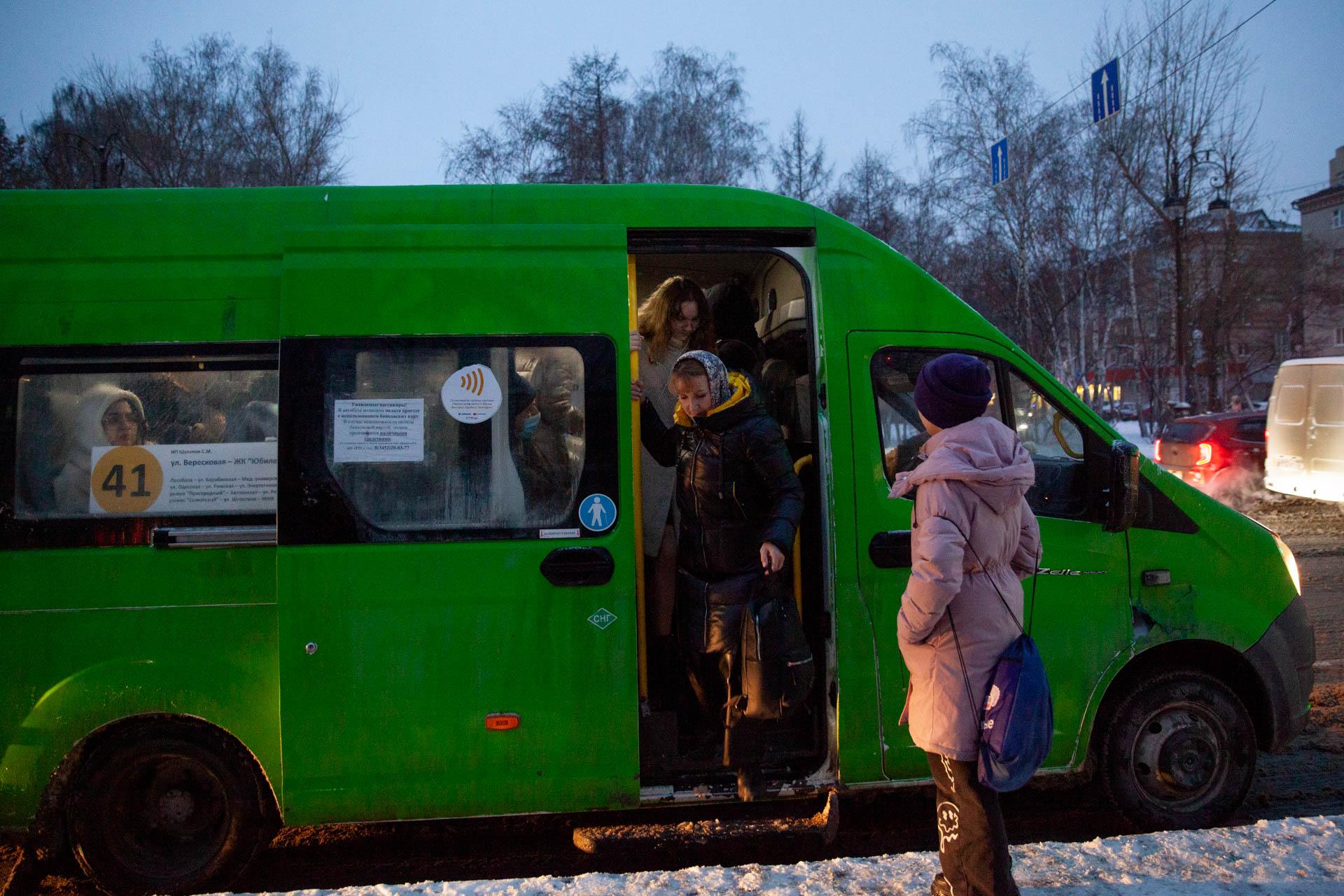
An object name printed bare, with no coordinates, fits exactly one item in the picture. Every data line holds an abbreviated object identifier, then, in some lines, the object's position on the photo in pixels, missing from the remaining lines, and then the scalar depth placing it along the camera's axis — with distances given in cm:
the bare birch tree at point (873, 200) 3017
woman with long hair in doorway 420
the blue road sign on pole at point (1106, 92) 1722
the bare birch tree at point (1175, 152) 2092
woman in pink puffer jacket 272
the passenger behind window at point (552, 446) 375
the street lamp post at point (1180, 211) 1930
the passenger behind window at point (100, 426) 364
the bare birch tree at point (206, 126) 2505
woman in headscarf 380
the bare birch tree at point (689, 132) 2905
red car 1462
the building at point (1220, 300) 2552
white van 1264
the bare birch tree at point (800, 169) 3014
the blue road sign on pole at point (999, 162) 2173
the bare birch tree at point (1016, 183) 2895
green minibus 357
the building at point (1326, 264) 4000
